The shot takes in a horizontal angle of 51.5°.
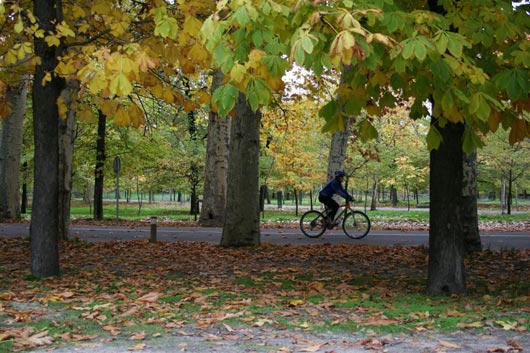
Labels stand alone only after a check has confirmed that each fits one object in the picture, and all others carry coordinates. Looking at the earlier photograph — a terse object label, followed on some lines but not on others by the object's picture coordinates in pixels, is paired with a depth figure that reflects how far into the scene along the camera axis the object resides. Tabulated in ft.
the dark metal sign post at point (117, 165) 68.18
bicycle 46.09
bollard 40.75
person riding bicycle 43.14
